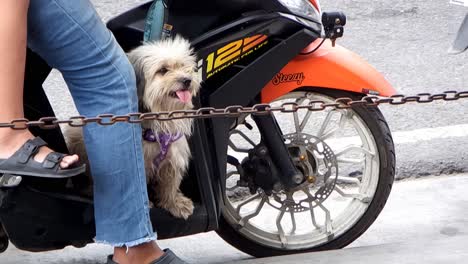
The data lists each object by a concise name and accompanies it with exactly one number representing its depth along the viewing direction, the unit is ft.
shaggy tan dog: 19.79
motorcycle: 20.52
